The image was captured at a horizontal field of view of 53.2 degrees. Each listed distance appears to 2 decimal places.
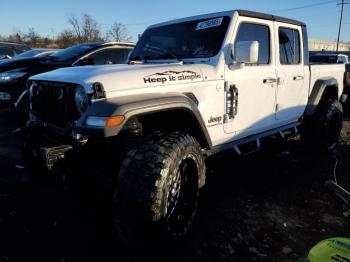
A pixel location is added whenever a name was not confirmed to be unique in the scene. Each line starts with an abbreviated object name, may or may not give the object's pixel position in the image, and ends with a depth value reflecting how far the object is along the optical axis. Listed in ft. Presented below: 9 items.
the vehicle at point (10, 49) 40.74
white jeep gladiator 8.24
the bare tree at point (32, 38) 126.27
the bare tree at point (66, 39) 122.60
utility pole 149.94
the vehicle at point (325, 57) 43.95
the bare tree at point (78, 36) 132.28
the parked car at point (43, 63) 21.72
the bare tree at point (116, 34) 151.12
